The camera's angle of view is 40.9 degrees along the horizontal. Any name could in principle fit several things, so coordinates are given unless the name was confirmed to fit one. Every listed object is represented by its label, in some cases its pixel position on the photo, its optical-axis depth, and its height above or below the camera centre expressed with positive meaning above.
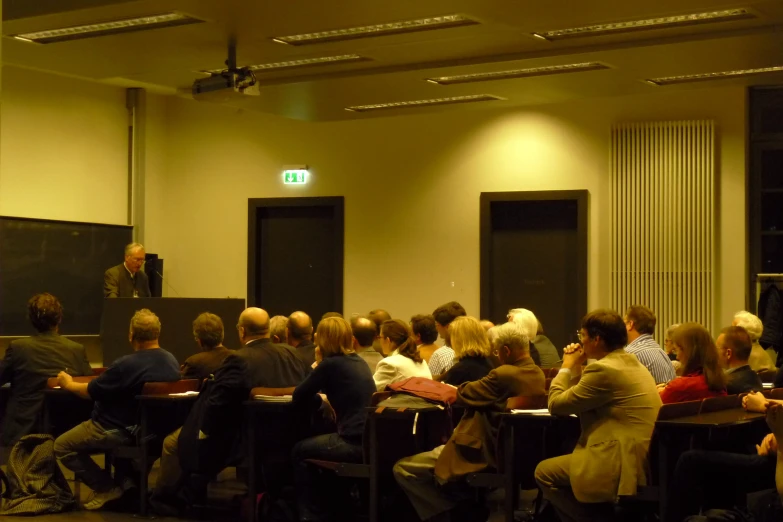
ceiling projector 7.51 +1.35
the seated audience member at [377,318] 7.55 -0.32
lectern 8.63 -0.41
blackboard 10.30 +0.06
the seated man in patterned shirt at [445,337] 6.73 -0.42
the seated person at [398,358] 5.81 -0.47
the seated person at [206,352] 6.39 -0.49
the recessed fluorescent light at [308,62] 7.82 +1.60
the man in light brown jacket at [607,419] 4.56 -0.64
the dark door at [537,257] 10.35 +0.17
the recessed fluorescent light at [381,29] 6.66 +1.60
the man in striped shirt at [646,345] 5.99 -0.41
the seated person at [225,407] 5.74 -0.74
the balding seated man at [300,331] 6.96 -0.39
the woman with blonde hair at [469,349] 5.59 -0.40
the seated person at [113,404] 6.11 -0.79
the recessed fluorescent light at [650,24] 6.41 +1.59
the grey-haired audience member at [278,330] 7.22 -0.40
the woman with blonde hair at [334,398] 5.54 -0.67
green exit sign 11.69 +1.07
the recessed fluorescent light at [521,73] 7.82 +1.55
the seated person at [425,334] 6.93 -0.40
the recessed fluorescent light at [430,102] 9.26 +1.56
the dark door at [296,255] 11.66 +0.20
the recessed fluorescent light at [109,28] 6.69 +1.61
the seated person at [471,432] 5.06 -0.78
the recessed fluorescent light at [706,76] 7.97 +1.54
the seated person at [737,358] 5.39 -0.44
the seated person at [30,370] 6.43 -0.61
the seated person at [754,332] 6.89 -0.37
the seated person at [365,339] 6.54 -0.41
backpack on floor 6.18 -1.23
